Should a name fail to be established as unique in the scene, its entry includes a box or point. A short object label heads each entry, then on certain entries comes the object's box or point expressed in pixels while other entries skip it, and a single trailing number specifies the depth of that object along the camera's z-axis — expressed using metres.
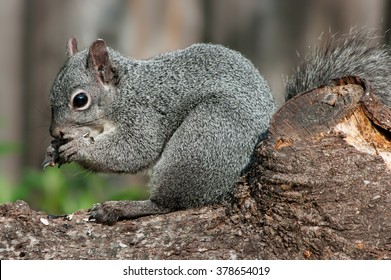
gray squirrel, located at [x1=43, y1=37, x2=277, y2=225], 6.59
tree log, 5.70
